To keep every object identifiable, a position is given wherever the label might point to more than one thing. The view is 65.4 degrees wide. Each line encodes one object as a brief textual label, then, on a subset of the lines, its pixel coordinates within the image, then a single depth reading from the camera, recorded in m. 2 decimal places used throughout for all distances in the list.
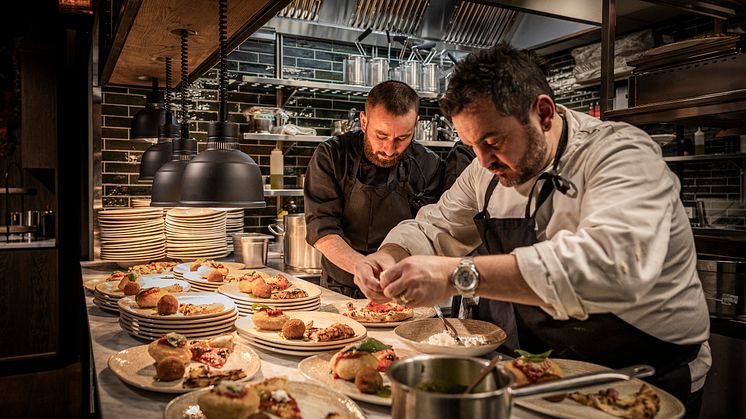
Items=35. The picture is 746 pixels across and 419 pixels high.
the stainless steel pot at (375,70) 5.42
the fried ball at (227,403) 1.16
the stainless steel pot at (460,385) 0.92
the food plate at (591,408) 1.22
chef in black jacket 3.04
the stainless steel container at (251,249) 3.75
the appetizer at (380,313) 2.09
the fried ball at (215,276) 2.76
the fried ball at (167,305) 1.95
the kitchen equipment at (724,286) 2.42
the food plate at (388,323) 2.07
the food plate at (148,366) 1.44
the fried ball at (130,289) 2.41
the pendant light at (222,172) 2.07
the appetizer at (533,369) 1.36
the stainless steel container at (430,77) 5.57
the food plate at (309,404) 1.22
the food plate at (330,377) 1.35
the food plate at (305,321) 1.73
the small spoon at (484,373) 1.02
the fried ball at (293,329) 1.81
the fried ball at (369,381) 1.38
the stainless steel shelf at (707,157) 4.40
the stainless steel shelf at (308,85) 4.99
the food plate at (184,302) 1.93
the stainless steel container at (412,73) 5.52
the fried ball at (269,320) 1.90
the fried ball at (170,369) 1.47
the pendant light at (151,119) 3.75
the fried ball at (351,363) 1.47
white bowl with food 1.64
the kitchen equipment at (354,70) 5.38
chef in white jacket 1.27
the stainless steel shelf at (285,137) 4.95
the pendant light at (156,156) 3.46
